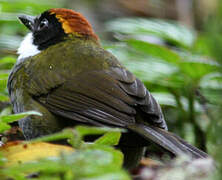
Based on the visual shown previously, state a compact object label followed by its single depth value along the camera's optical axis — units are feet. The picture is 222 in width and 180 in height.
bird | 20.57
